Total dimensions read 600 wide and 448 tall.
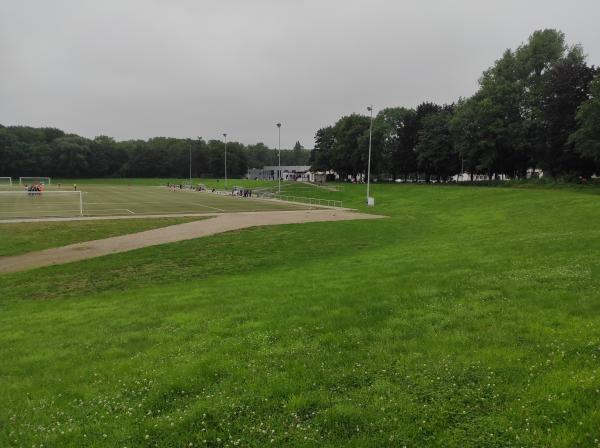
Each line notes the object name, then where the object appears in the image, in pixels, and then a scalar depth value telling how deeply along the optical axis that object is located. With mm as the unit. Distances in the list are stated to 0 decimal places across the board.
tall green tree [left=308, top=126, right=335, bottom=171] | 107188
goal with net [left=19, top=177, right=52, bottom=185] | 112925
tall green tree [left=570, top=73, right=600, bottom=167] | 39719
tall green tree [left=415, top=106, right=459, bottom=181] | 74875
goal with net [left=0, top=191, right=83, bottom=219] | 37812
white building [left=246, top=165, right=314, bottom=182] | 160625
